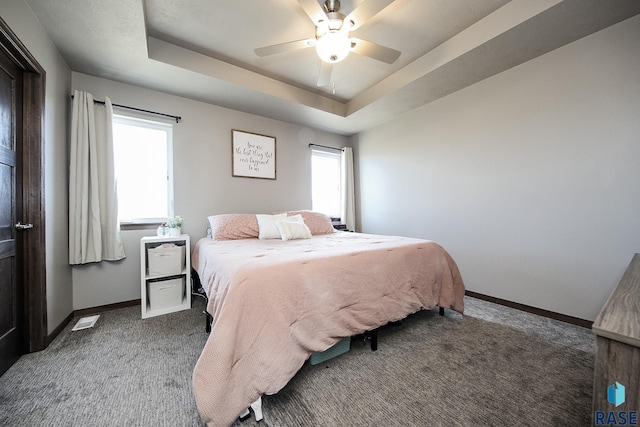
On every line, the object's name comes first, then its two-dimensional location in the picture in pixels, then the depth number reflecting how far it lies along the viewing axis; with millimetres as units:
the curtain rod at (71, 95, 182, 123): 2349
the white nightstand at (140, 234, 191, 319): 2275
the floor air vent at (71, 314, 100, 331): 2040
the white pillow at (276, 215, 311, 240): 2639
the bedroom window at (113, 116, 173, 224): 2551
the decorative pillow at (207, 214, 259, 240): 2634
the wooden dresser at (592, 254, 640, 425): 632
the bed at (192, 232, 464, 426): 1096
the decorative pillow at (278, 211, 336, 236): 3141
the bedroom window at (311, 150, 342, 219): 4039
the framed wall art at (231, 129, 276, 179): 3203
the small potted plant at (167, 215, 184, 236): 2555
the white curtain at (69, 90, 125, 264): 2186
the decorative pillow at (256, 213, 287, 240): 2717
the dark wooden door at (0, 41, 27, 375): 1458
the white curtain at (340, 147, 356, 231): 4184
